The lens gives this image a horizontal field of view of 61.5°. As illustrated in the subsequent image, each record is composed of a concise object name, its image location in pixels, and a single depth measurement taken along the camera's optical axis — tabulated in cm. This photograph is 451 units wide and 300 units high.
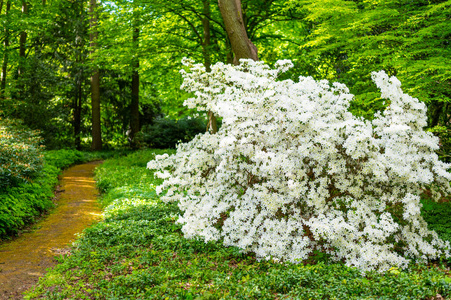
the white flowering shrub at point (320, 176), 504
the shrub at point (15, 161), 766
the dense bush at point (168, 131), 2120
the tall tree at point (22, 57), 1722
